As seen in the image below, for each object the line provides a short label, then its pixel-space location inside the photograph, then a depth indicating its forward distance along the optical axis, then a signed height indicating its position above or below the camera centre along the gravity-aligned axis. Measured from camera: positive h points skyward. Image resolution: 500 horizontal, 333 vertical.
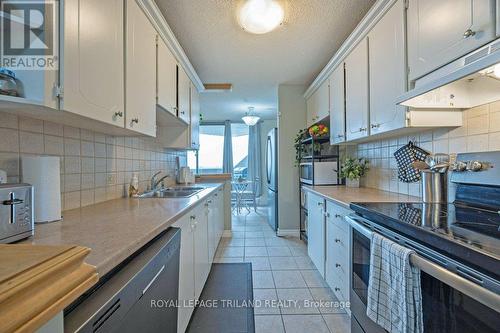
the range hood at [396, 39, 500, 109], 0.93 +0.40
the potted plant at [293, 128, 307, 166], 3.51 +0.32
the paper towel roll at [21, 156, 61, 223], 0.99 -0.06
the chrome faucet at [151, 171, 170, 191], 2.40 -0.16
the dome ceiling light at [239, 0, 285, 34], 1.74 +1.16
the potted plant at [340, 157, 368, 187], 2.44 -0.04
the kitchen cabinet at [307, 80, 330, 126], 2.84 +0.83
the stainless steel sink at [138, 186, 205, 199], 2.22 -0.25
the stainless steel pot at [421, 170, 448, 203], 1.42 -0.12
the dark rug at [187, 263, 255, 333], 1.69 -1.13
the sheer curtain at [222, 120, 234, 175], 6.62 +0.44
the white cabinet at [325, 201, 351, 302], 1.65 -0.65
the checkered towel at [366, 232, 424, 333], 0.86 -0.49
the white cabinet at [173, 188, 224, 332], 1.43 -0.66
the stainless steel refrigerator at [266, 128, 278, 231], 3.89 -0.15
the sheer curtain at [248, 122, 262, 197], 6.66 +0.41
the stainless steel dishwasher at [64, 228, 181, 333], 0.55 -0.37
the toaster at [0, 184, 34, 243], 0.73 -0.14
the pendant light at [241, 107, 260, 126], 5.09 +1.03
